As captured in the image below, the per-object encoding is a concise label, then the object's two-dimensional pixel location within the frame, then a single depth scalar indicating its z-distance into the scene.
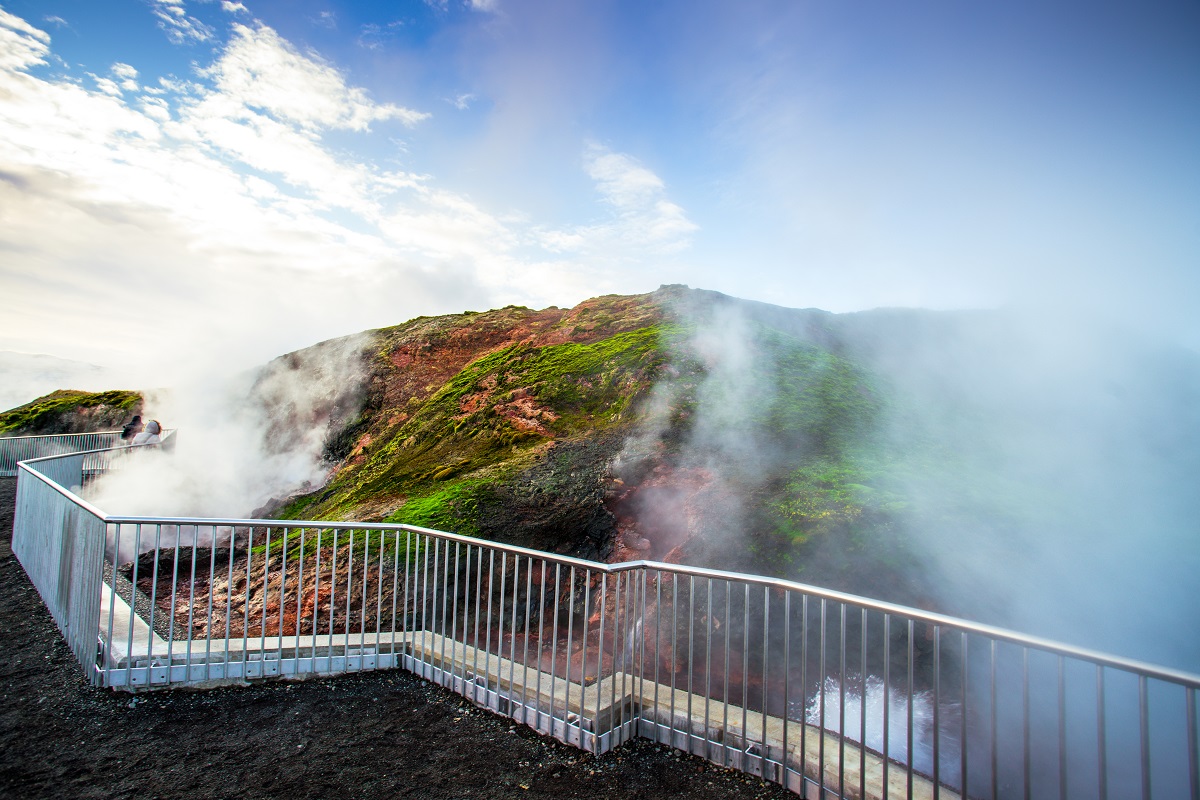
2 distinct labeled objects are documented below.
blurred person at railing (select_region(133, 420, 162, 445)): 22.81
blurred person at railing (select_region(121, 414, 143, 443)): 23.23
